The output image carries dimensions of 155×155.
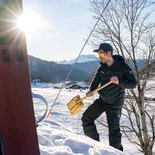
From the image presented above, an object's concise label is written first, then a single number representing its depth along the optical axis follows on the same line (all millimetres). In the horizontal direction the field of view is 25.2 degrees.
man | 4871
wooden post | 1598
